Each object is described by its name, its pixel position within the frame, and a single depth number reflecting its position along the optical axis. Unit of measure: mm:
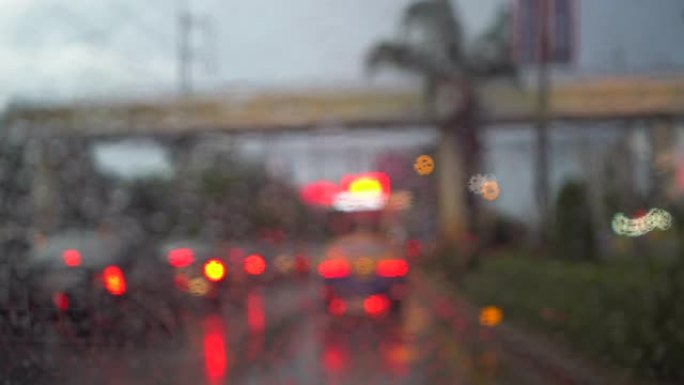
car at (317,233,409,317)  18859
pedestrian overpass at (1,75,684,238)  26109
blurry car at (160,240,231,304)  18516
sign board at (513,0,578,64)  17734
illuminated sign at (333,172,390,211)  24984
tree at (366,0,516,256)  23562
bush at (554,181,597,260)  23156
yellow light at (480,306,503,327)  17531
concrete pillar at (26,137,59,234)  13812
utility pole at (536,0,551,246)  22794
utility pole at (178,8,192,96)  19800
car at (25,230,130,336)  12133
